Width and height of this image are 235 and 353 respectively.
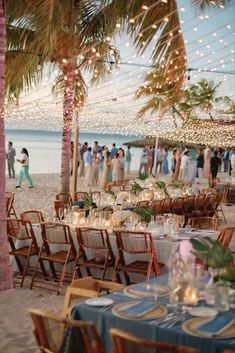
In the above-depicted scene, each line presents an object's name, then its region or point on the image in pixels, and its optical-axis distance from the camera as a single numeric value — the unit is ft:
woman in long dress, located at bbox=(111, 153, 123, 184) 65.21
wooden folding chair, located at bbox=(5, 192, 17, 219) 37.58
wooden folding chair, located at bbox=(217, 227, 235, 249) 22.56
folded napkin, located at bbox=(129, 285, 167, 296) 13.80
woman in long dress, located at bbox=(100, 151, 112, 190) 62.86
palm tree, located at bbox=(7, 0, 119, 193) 42.32
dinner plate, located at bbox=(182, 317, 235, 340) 10.97
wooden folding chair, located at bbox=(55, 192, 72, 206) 37.43
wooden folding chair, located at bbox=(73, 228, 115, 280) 22.98
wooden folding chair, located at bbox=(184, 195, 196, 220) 39.06
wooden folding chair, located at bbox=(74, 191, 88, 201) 38.61
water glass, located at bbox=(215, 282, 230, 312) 12.50
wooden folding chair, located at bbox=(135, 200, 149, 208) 33.53
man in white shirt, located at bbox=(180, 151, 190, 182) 72.23
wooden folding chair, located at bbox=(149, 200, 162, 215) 35.42
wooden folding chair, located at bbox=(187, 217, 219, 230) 26.81
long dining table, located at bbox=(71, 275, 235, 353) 10.84
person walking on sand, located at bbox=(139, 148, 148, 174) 82.33
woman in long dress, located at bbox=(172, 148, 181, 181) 77.62
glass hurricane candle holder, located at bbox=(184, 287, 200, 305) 12.88
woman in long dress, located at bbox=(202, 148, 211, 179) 81.50
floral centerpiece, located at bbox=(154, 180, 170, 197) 40.06
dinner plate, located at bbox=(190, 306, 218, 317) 12.12
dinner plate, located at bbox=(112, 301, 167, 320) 11.97
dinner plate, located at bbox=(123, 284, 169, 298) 13.55
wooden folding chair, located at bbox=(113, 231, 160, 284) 21.80
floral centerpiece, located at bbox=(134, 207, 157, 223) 24.75
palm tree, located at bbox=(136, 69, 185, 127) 88.38
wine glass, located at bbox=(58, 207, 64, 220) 27.14
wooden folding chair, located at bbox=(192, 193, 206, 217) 39.39
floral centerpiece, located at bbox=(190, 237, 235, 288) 12.46
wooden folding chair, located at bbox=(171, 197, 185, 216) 38.12
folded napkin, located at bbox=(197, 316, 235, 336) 11.18
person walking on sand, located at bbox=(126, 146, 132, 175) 90.15
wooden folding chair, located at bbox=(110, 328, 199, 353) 9.69
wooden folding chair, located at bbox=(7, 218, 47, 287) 24.75
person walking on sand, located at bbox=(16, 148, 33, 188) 60.29
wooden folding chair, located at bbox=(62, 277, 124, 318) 14.32
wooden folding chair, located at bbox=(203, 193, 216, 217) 40.50
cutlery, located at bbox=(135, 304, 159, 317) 12.08
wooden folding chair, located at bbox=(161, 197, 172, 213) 37.38
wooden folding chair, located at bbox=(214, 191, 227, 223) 41.97
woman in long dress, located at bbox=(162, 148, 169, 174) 94.84
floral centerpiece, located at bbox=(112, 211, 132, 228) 24.95
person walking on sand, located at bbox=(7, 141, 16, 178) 74.90
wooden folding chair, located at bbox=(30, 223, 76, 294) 23.59
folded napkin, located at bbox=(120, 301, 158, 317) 12.22
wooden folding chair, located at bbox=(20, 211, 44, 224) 27.71
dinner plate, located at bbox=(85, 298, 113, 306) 12.66
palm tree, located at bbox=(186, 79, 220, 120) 121.49
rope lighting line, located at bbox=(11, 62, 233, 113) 41.85
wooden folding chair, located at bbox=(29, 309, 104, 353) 11.19
